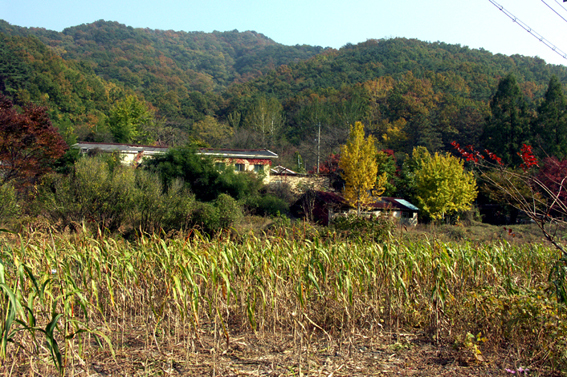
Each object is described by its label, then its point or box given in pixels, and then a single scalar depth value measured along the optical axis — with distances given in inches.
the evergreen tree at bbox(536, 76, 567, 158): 1342.3
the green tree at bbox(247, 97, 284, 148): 2160.4
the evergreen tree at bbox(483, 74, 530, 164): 1397.6
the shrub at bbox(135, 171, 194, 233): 679.1
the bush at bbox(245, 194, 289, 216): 1015.6
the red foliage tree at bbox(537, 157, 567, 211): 779.5
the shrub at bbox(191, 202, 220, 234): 699.4
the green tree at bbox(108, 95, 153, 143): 1731.1
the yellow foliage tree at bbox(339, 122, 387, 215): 992.9
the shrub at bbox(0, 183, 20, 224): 561.0
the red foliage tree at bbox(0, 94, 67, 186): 608.7
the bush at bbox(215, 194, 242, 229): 713.6
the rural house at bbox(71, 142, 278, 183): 1112.8
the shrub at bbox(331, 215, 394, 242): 490.9
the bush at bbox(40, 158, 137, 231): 629.6
